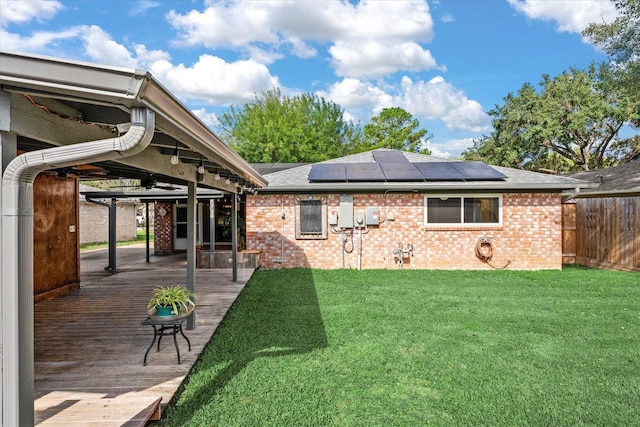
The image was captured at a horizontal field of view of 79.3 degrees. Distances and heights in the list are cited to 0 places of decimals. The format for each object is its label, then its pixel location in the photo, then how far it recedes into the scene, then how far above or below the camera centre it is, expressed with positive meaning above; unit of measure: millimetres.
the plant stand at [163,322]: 3713 -1033
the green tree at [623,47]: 11141 +5102
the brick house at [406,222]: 10047 -243
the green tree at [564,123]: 20875 +5035
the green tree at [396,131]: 33500 +7243
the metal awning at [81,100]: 1958 +669
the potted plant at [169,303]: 3766 -859
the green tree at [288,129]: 28406 +6549
